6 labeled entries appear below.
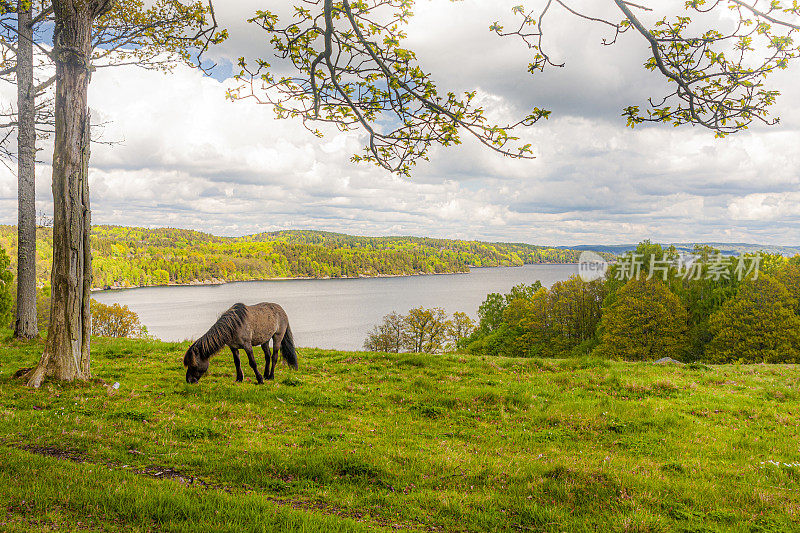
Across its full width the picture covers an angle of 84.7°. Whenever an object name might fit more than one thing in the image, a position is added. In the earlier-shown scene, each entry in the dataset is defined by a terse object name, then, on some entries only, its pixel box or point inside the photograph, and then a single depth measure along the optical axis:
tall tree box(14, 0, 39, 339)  16.70
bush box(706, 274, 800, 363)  43.92
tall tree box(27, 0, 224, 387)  11.22
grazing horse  11.93
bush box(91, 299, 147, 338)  69.19
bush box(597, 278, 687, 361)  49.84
